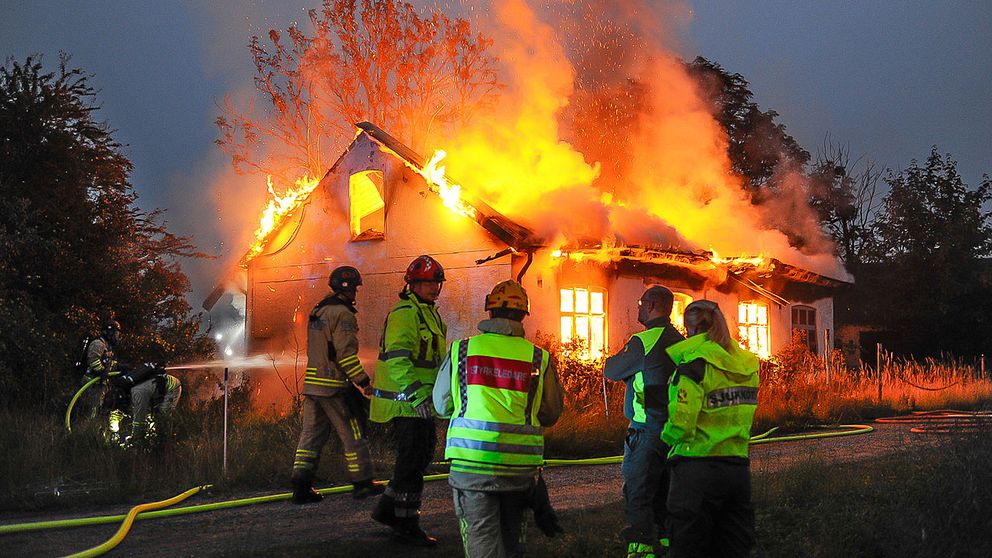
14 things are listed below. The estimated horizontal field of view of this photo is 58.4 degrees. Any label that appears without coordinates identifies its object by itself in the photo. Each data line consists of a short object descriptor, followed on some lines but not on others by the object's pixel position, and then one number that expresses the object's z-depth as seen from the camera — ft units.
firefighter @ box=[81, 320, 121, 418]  36.86
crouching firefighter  34.35
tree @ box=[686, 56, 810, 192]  106.11
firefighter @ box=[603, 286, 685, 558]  17.74
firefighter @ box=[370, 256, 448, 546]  19.53
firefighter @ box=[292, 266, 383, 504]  24.25
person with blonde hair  15.10
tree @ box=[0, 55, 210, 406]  43.98
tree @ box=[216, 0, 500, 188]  81.51
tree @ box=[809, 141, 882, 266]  124.77
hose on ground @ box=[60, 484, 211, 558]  19.22
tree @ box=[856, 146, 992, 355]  90.94
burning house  45.83
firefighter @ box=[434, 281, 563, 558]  14.32
